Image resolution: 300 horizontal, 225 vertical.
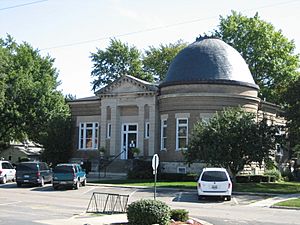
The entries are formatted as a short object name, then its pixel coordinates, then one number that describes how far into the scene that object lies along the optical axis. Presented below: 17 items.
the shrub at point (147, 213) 13.94
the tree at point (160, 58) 68.38
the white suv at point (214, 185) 26.47
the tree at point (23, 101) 49.56
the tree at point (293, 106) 36.00
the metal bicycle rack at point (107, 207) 19.22
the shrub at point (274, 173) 42.53
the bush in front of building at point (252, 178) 38.78
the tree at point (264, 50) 59.22
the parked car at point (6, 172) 36.58
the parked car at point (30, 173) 33.78
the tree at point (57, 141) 47.31
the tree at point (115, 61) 73.25
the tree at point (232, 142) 32.34
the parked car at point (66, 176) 31.88
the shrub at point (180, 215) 15.98
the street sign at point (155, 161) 22.36
